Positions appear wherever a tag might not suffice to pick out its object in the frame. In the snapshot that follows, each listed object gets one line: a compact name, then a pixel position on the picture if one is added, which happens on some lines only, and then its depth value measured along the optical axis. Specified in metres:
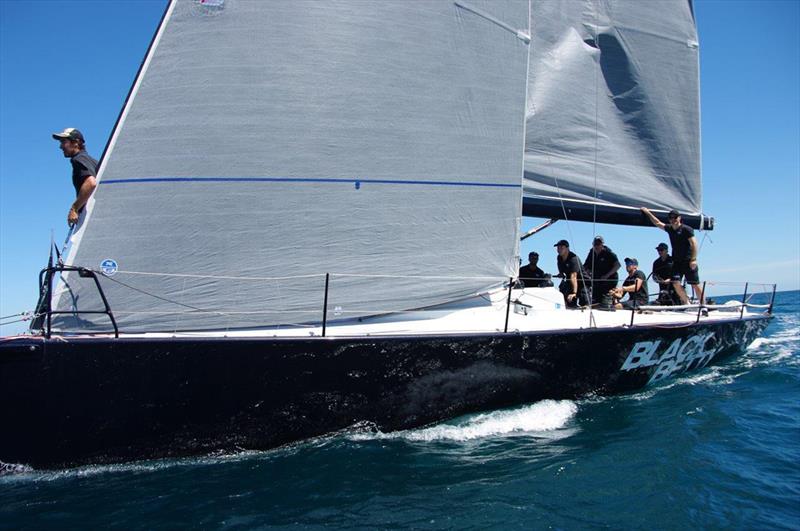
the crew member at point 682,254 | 8.16
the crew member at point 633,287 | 8.02
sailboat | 4.59
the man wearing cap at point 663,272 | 8.54
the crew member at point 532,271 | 7.89
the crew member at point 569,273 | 7.54
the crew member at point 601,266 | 7.91
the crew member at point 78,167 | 4.97
